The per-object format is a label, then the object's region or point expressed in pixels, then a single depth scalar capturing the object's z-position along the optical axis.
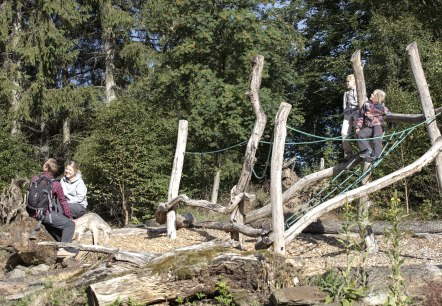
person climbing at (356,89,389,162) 8.97
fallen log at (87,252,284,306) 6.08
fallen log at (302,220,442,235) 10.44
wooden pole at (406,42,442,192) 9.05
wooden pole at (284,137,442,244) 8.01
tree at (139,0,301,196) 18.44
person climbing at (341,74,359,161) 9.50
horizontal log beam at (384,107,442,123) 9.32
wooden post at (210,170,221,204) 15.36
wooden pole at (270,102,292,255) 7.70
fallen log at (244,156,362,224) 9.39
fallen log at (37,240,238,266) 6.81
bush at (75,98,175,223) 18.53
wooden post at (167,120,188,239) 11.33
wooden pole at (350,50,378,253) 8.98
